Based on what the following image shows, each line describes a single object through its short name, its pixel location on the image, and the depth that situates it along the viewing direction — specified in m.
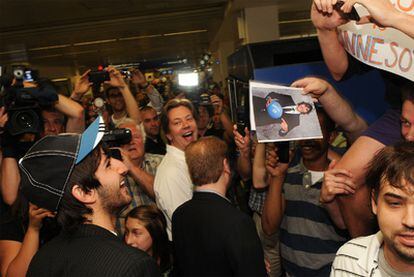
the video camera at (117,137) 2.06
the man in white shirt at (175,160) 2.48
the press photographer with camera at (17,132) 2.08
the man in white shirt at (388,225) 1.14
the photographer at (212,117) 4.38
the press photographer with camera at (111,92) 3.00
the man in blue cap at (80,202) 1.24
